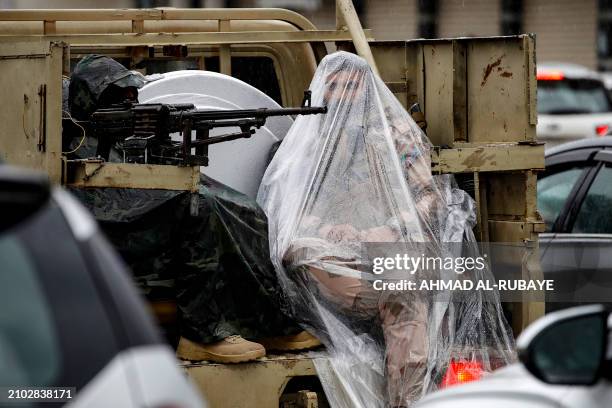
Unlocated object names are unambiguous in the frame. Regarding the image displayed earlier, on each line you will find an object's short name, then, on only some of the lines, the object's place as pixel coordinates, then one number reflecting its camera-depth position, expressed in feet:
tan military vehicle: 34.22
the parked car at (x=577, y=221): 49.21
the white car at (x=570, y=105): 135.54
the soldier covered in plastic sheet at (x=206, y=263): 35.35
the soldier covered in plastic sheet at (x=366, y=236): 36.52
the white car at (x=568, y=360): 19.80
